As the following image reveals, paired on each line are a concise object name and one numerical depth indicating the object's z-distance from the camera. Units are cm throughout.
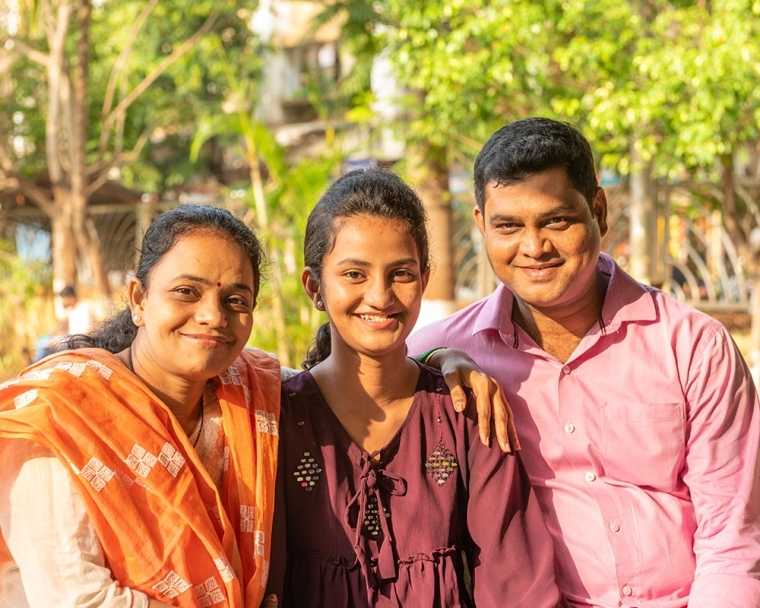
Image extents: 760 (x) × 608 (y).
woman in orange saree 201
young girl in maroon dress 231
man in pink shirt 246
